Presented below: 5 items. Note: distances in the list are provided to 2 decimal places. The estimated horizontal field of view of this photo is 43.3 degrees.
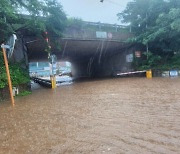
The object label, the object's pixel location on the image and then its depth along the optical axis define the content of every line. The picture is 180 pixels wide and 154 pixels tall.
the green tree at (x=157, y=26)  17.72
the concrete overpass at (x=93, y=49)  19.03
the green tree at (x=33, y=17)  11.29
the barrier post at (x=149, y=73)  18.28
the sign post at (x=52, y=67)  15.98
